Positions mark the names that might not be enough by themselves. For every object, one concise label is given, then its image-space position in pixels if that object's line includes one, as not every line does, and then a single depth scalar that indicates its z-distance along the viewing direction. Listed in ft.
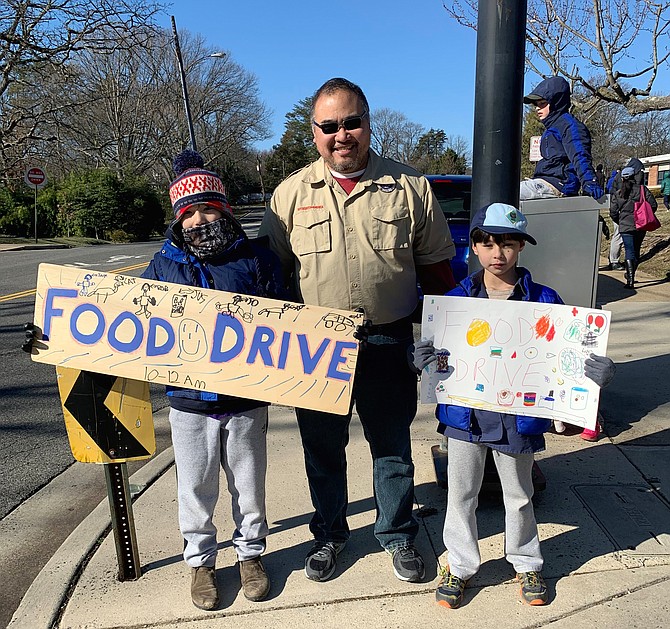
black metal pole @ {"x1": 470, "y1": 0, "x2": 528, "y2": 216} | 10.12
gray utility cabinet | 13.74
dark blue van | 24.38
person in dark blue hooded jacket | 15.25
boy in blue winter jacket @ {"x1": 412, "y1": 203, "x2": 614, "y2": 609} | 8.00
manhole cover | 9.56
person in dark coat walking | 31.96
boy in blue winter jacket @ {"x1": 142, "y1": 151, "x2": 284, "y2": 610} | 8.23
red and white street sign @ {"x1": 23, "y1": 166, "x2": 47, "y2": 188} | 75.40
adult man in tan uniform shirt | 8.42
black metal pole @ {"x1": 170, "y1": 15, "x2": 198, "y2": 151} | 77.71
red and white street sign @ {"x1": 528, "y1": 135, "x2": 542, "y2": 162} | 17.66
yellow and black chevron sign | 8.73
